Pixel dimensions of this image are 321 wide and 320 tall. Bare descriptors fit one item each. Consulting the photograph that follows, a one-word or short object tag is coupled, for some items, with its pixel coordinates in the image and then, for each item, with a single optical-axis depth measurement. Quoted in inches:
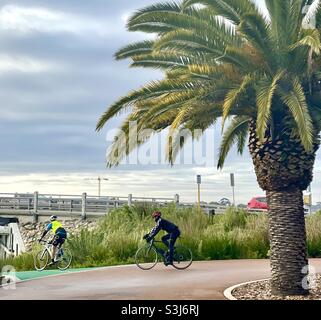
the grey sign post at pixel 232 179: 1365.7
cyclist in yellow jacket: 695.9
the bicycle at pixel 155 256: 664.2
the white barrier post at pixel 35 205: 1582.2
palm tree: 478.3
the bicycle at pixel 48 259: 716.6
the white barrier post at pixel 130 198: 1525.3
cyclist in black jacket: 621.6
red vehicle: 1668.4
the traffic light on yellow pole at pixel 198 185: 1349.7
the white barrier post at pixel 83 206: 1497.3
